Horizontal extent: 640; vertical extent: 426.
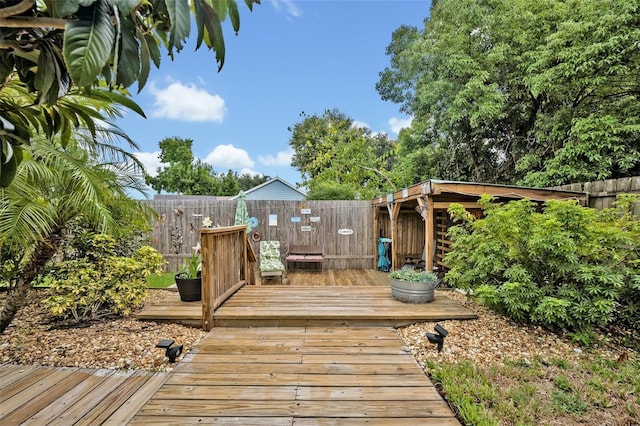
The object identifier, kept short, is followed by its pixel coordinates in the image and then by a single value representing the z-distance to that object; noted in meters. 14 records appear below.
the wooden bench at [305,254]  7.73
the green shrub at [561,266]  2.97
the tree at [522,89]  6.11
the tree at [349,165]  13.83
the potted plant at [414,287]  3.85
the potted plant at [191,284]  3.96
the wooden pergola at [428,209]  4.98
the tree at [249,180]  30.76
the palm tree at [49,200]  2.58
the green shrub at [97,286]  3.30
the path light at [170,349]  2.54
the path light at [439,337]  2.75
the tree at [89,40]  0.64
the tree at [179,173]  19.52
